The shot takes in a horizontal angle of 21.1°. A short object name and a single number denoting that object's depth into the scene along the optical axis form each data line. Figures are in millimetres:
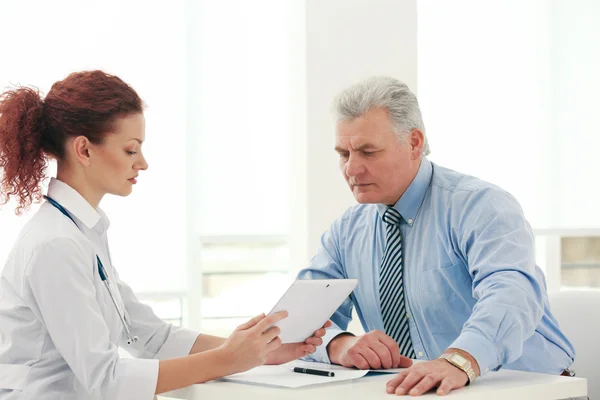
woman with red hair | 3325
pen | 3352
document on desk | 3278
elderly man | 3524
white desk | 3171
